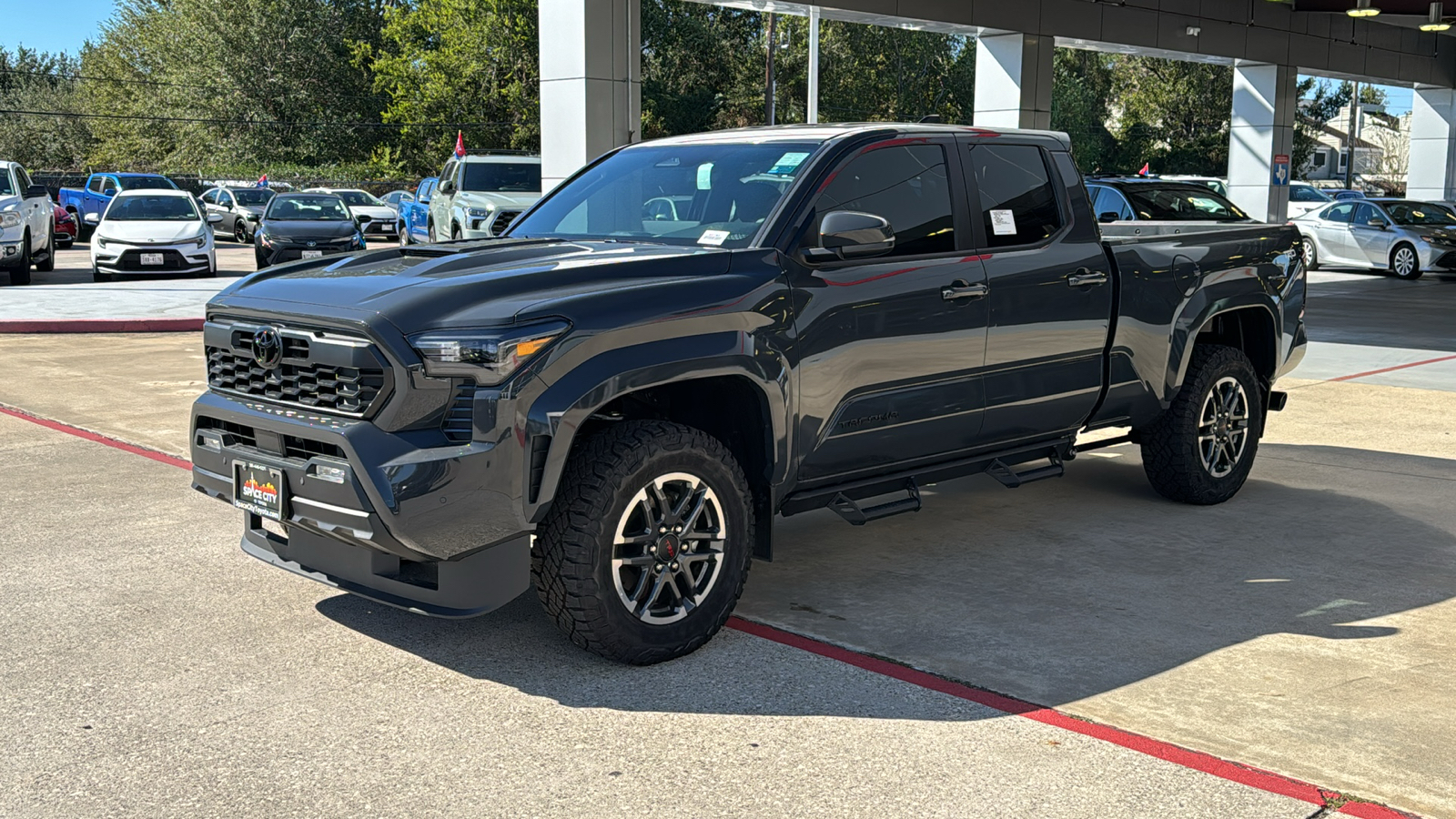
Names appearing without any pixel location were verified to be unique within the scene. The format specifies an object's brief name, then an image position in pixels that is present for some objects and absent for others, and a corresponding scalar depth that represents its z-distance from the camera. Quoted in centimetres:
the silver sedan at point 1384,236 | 2522
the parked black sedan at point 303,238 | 2203
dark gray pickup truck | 454
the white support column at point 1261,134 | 2789
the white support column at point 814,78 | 3418
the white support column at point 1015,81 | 2198
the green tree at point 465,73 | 5588
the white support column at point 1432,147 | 3525
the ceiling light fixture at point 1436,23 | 2530
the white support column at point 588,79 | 1482
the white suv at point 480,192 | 2006
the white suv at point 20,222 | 2084
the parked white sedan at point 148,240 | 2173
